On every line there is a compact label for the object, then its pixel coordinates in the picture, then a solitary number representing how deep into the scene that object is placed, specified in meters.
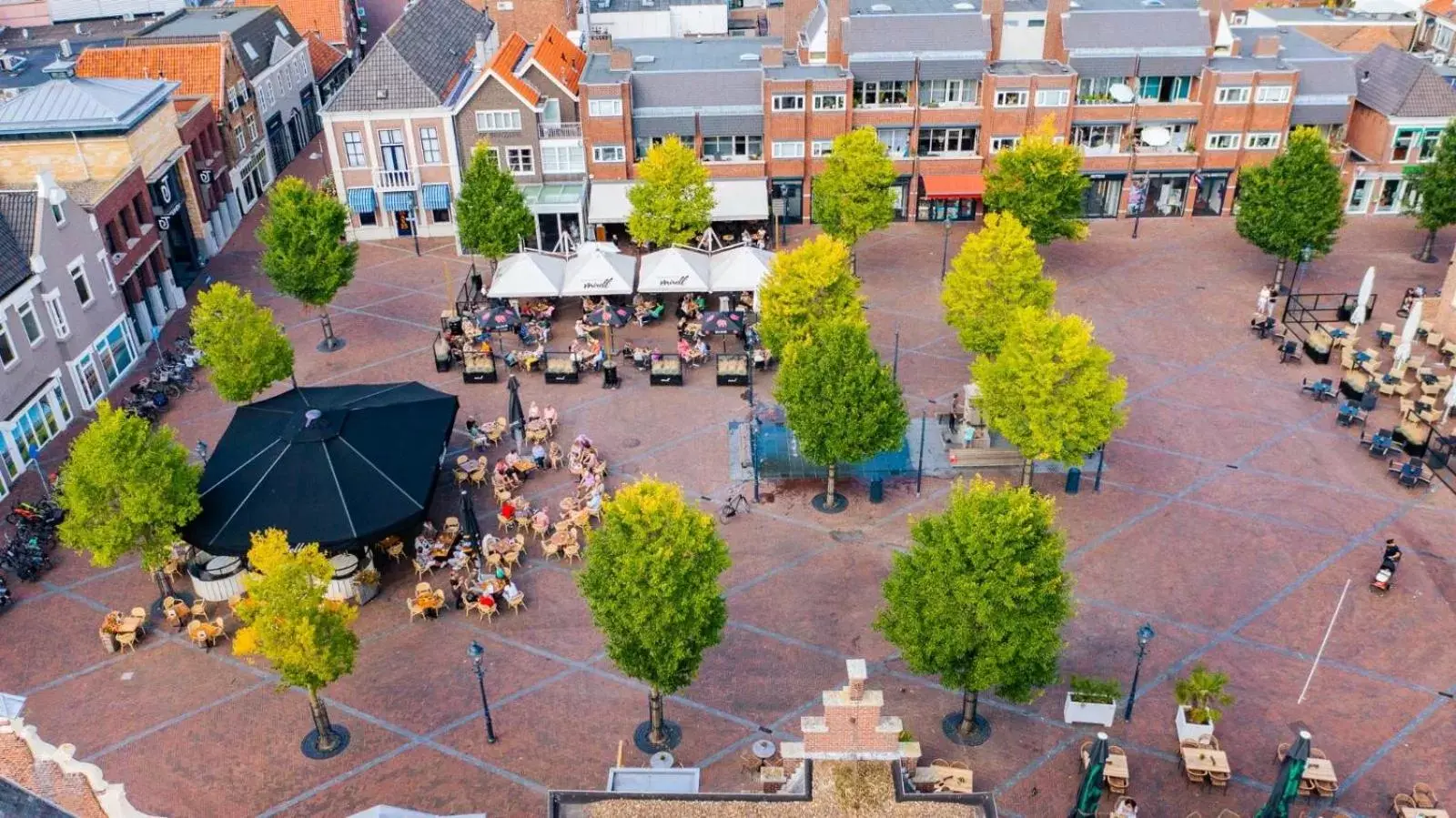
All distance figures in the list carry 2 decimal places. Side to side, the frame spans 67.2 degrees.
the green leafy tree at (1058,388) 34.09
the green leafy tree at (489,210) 50.62
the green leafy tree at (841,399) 34.25
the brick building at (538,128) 56.78
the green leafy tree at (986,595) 25.23
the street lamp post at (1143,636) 26.45
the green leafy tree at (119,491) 30.12
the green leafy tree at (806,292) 40.59
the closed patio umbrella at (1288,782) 22.45
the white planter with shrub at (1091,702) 28.14
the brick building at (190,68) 60.41
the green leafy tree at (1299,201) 49.66
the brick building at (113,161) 47.25
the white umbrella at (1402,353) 43.91
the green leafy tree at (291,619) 25.91
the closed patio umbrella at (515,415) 38.55
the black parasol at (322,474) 31.75
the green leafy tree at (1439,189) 52.69
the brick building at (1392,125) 58.00
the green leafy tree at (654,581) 25.30
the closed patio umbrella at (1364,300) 46.47
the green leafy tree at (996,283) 41.16
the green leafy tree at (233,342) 39.53
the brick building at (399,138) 57.06
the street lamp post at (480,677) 26.50
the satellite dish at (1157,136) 58.44
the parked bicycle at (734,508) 36.94
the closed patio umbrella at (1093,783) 23.66
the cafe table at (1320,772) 26.19
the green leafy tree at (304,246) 46.28
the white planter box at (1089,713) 28.25
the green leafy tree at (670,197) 52.41
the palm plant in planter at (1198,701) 27.44
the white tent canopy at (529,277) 48.41
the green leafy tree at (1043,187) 52.62
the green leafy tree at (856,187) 52.69
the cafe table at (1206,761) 26.55
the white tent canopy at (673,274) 48.84
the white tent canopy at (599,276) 48.25
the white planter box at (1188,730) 27.56
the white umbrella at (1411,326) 43.59
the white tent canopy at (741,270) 48.75
